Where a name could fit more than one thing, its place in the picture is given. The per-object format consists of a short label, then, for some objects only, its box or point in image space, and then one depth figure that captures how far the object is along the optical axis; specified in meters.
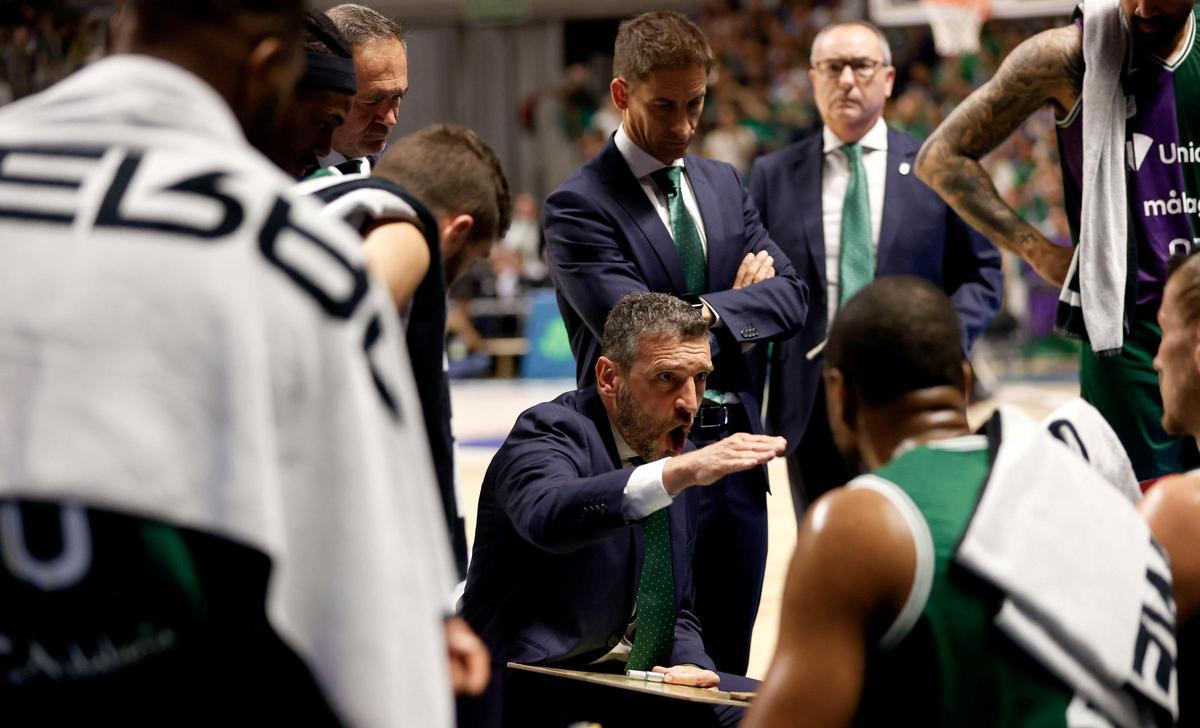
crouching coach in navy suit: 6.08
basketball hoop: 23.44
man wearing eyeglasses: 9.65
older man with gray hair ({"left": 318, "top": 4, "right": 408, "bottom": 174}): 6.81
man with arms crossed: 7.74
